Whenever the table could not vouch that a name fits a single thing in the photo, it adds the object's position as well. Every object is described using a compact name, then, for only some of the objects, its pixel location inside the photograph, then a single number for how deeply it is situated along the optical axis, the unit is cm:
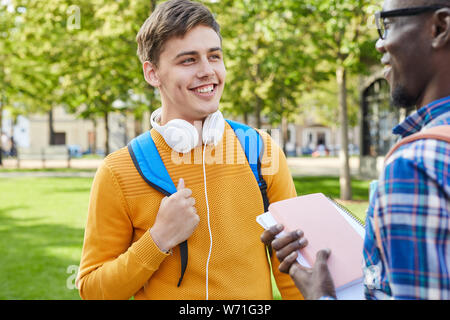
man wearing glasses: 98
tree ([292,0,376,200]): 965
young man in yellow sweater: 158
